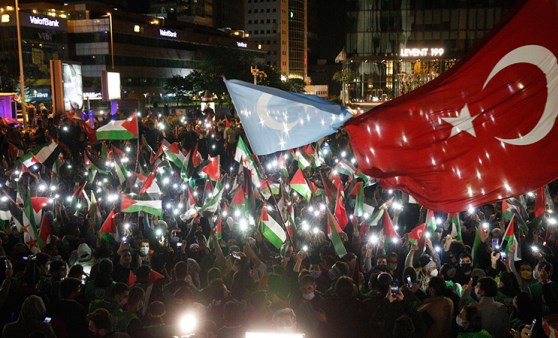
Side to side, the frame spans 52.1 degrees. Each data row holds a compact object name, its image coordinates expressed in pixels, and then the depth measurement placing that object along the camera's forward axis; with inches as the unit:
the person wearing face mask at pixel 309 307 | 237.5
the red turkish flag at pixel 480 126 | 207.2
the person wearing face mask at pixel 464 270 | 296.4
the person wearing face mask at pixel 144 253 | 332.2
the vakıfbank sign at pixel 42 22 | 2422.5
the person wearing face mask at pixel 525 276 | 276.1
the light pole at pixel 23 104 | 1002.4
